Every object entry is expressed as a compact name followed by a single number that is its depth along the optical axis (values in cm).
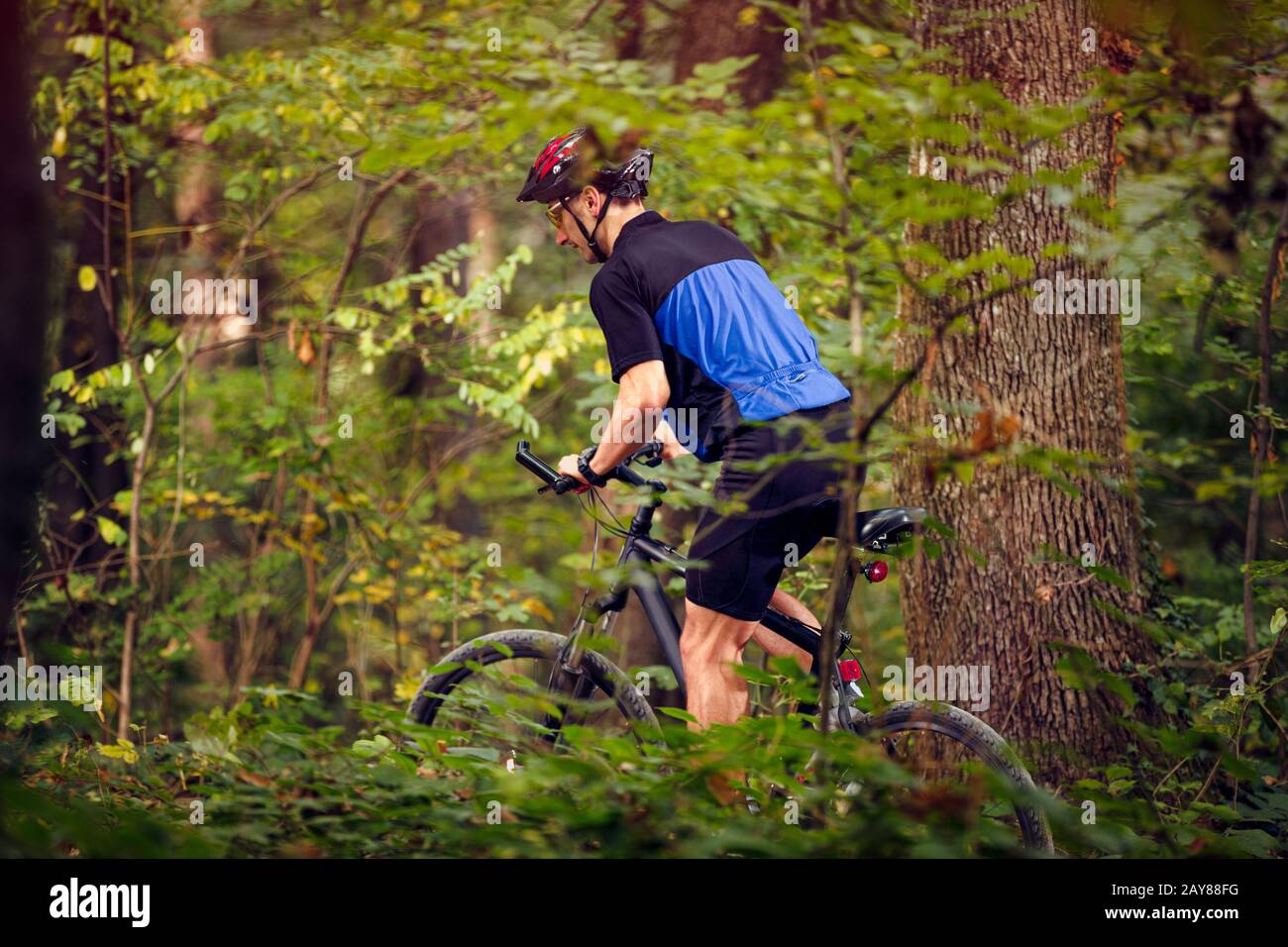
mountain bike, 712
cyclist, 779
